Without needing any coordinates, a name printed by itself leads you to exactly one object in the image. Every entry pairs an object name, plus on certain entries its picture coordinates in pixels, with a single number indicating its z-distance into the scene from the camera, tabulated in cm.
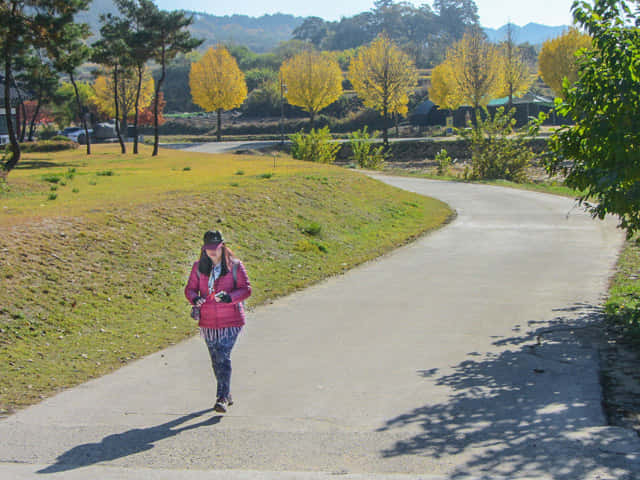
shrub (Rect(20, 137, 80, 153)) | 4212
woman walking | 672
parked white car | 6404
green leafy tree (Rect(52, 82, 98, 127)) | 6624
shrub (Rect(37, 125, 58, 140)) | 6488
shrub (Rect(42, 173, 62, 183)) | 2186
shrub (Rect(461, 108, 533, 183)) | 3981
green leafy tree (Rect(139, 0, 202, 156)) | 3912
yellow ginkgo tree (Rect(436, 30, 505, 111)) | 6594
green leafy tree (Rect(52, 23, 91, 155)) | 2747
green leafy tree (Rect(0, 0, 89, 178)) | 2580
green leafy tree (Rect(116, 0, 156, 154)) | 3922
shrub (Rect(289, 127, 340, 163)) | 4491
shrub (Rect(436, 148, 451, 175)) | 4445
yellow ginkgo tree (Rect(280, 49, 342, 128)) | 7231
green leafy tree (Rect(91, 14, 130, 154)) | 3915
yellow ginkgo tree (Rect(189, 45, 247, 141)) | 7038
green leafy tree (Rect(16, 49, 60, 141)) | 4089
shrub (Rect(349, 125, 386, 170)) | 4831
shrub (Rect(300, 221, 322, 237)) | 1802
